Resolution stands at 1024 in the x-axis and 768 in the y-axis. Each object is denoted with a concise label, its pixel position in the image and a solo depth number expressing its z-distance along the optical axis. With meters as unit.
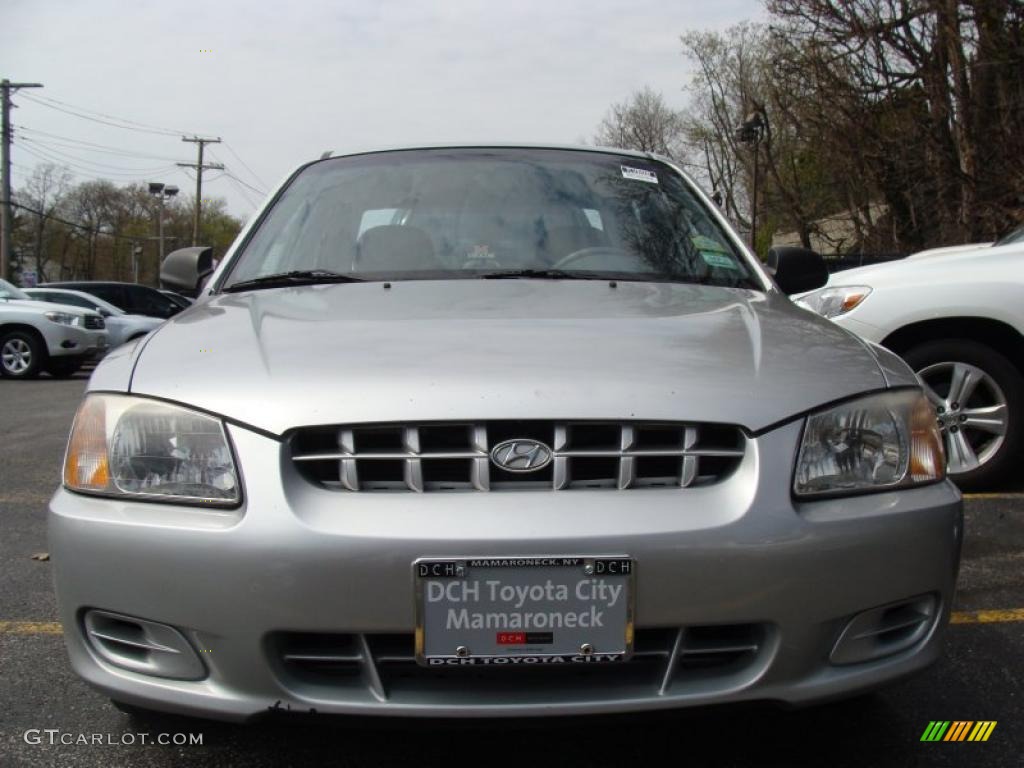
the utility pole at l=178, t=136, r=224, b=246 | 51.85
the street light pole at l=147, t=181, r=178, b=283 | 55.09
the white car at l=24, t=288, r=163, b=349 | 15.07
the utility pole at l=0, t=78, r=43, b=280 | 29.34
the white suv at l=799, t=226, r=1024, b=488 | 4.54
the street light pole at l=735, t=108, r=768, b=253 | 19.81
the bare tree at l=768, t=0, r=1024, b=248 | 14.49
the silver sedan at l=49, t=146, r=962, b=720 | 1.63
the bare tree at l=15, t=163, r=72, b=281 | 61.56
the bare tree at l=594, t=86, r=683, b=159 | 46.25
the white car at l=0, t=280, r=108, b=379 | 12.88
